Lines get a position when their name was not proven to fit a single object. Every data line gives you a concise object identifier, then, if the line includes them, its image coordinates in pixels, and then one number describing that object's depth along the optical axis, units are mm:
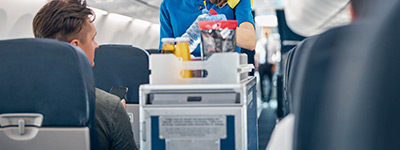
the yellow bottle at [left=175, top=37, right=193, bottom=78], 2250
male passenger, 2254
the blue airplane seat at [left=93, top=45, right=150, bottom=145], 3299
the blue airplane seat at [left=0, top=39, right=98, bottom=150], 1903
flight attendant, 2902
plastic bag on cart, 2225
